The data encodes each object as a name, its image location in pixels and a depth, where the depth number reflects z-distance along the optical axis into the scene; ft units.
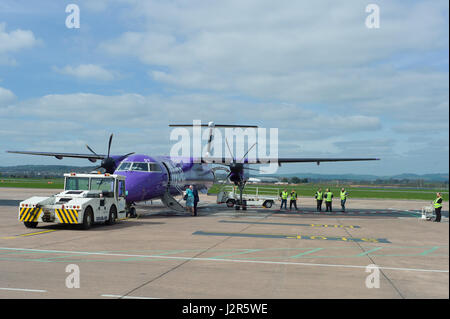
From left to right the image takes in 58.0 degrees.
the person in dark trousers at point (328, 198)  93.91
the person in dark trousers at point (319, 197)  95.60
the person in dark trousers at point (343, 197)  94.48
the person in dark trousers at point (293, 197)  97.25
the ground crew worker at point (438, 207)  70.95
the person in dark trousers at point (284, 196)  99.16
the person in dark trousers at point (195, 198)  75.46
